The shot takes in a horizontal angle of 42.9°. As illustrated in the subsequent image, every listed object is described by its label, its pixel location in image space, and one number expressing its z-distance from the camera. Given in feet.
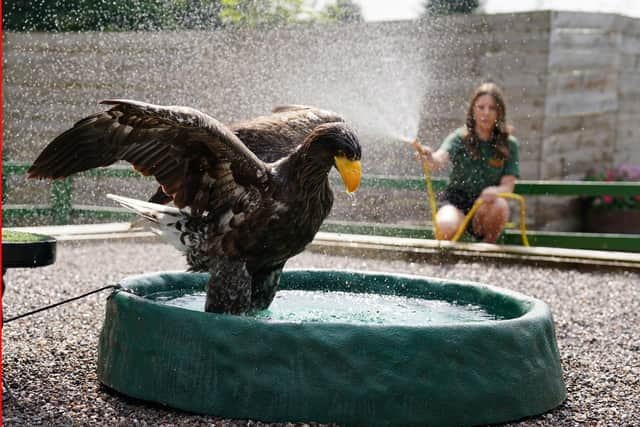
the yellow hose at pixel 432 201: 20.23
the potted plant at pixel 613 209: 27.30
